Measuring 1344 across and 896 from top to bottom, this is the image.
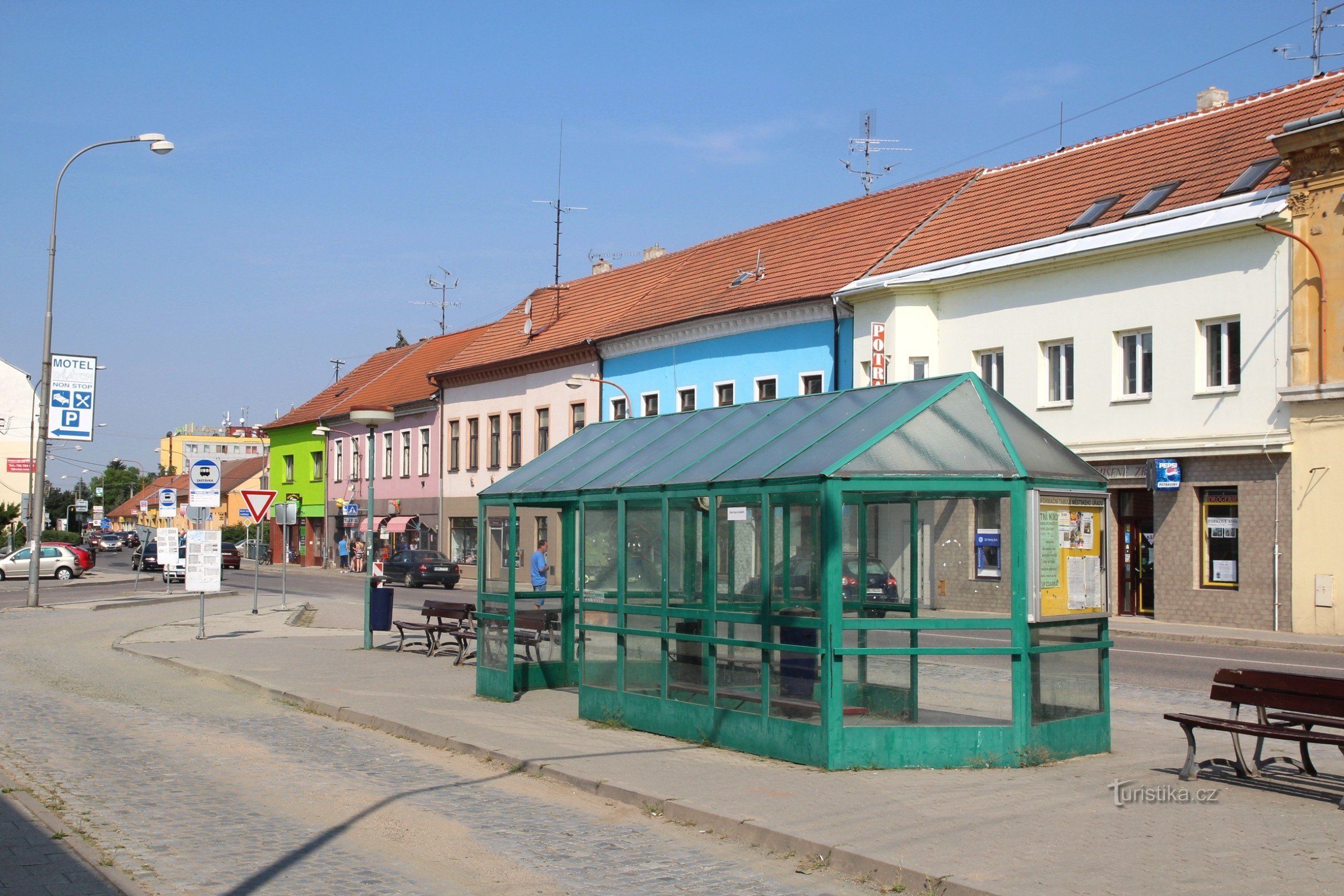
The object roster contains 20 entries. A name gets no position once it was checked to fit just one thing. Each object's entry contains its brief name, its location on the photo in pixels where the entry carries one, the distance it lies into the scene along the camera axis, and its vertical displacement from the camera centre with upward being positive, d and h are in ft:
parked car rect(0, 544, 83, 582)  166.40 -5.42
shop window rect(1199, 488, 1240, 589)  85.61 +0.21
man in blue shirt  50.75 -1.46
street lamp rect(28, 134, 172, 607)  107.34 +4.77
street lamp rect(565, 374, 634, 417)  124.57 +14.73
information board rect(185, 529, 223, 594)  76.38 -2.18
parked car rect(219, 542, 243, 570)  194.80 -4.81
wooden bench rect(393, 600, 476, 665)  61.67 -4.78
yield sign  85.25 +1.55
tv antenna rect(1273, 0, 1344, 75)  97.60 +38.38
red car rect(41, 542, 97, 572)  169.37 -4.47
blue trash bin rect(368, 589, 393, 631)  67.36 -4.28
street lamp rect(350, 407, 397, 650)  67.56 +5.78
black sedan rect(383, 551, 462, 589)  149.79 -4.82
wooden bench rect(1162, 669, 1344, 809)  27.81 -3.63
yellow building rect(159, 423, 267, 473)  466.29 +30.80
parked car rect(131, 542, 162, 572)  180.73 -4.80
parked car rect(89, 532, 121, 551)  319.94 -4.33
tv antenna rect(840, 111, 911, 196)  142.20 +39.84
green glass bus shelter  32.27 -1.44
